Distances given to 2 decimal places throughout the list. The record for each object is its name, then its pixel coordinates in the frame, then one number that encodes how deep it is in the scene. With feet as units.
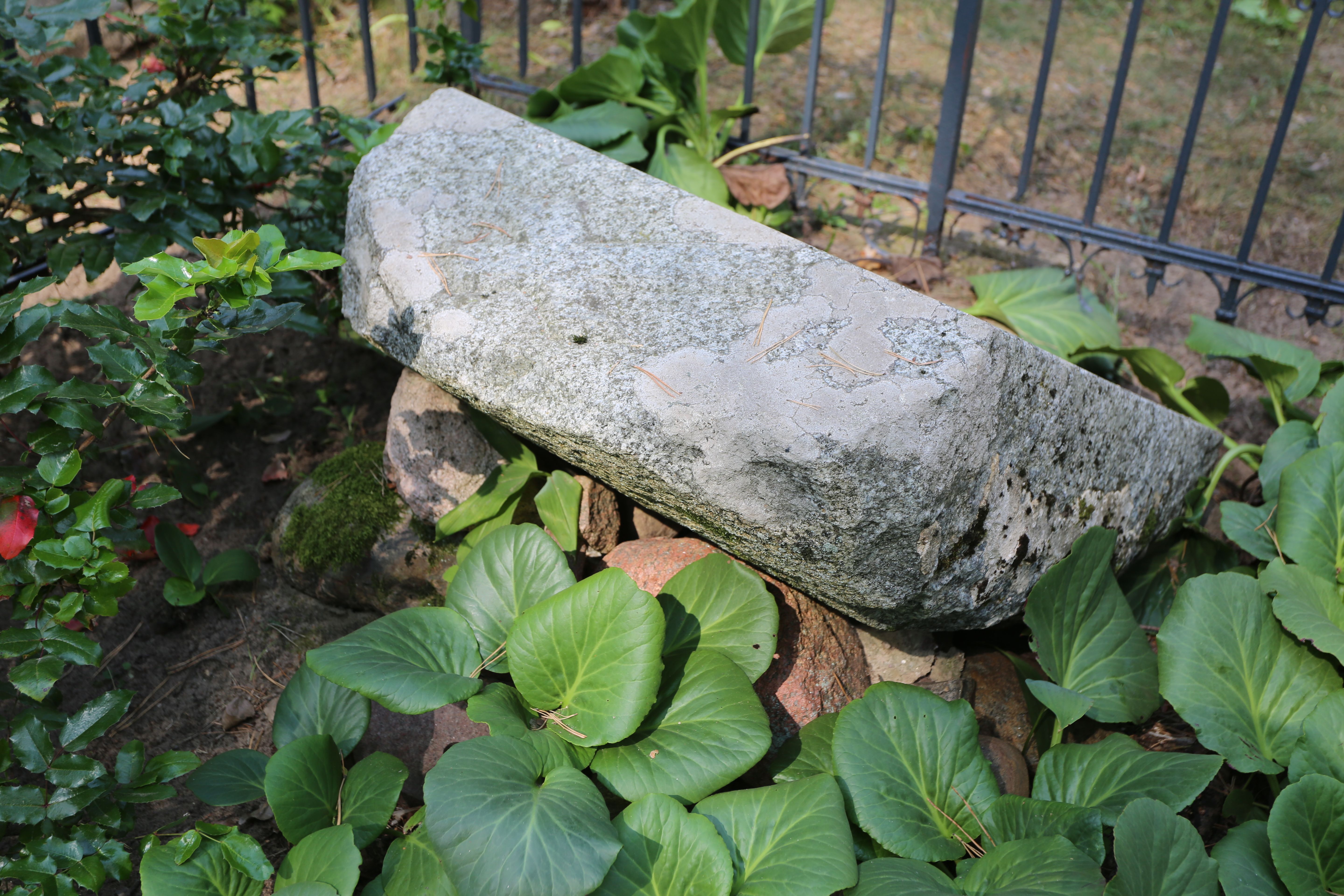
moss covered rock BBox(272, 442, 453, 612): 7.67
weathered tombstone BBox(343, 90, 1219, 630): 5.43
